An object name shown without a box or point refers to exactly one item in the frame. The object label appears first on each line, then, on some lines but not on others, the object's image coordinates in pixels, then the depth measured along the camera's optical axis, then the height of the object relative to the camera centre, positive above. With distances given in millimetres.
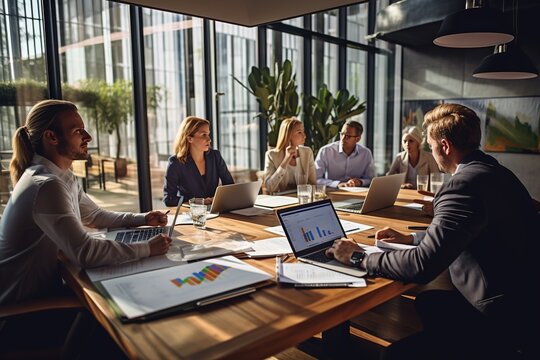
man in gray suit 1371 -481
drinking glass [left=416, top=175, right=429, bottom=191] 2986 -435
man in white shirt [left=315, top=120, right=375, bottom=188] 4281 -389
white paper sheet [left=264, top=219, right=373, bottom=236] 1996 -515
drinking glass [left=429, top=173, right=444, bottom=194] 2830 -400
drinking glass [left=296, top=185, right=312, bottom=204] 2695 -451
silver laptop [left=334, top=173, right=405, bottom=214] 2452 -451
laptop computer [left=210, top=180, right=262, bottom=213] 2383 -426
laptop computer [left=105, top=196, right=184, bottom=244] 1788 -485
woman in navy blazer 3104 -325
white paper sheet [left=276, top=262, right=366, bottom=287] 1331 -499
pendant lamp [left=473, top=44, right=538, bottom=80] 3168 +414
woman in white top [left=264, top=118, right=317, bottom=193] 3561 -329
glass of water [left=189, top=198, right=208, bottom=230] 2037 -424
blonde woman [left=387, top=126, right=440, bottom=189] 4008 -378
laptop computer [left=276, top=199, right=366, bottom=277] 1524 -425
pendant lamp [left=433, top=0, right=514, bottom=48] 2336 +516
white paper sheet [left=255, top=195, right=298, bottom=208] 2721 -524
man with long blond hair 1448 -323
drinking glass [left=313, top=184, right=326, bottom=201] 2760 -463
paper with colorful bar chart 1131 -474
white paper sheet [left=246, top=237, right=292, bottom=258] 1615 -500
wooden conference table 948 -501
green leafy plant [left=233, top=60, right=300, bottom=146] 4879 +337
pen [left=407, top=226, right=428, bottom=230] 2082 -525
